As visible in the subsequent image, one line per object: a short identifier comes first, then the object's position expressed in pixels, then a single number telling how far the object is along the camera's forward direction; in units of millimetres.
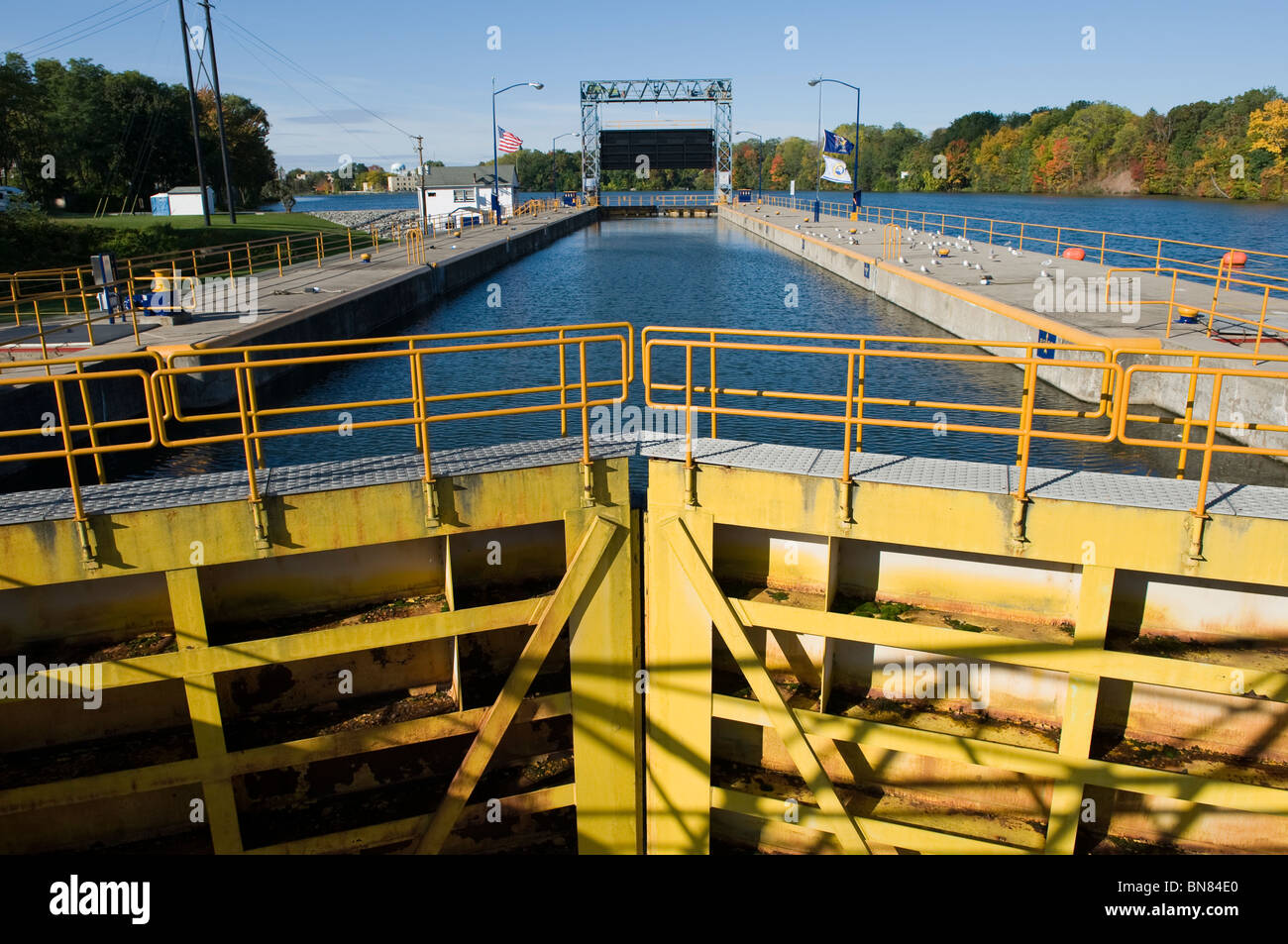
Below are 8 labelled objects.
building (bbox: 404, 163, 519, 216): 85375
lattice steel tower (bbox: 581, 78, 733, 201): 82188
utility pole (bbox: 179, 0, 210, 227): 38625
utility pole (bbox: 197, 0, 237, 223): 41062
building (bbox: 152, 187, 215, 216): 61250
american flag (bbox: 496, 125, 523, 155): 60531
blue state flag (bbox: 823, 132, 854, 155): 42844
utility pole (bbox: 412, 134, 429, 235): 51209
